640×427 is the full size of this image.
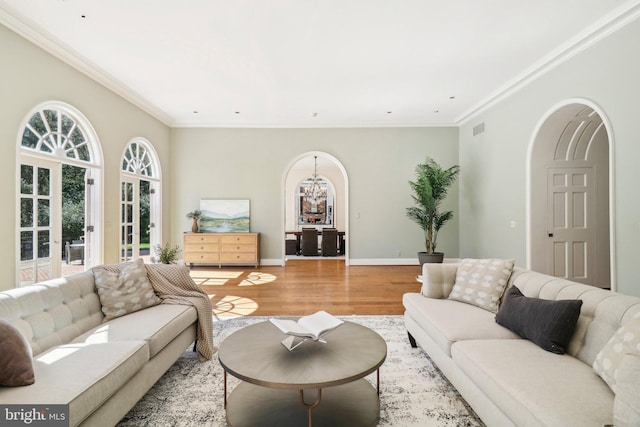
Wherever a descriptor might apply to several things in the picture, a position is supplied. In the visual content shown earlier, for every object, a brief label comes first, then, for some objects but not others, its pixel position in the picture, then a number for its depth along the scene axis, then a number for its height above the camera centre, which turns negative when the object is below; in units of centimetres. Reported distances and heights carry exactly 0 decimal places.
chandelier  1203 +92
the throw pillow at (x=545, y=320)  181 -64
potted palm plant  611 +36
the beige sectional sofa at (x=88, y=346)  147 -77
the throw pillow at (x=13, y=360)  144 -65
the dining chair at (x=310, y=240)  869 -67
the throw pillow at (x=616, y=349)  141 -62
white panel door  468 -5
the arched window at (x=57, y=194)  361 +29
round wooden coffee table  160 -79
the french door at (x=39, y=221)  359 -4
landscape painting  717 +0
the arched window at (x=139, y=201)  552 +30
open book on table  189 -68
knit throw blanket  271 -69
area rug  192 -121
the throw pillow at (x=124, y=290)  246 -58
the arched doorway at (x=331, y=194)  1197 +73
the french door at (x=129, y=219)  547 -4
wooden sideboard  684 -68
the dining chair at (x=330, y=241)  849 -68
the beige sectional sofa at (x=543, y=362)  125 -78
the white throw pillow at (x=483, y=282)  259 -57
